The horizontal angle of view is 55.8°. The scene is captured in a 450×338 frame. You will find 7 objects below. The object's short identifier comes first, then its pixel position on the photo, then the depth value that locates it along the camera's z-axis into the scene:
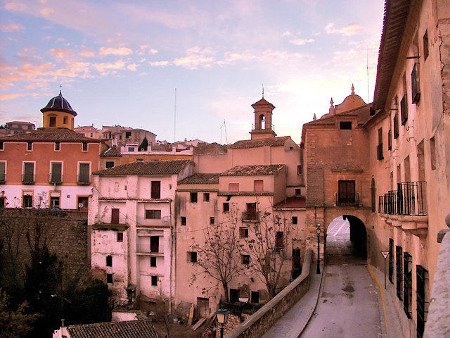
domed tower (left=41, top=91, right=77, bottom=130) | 53.88
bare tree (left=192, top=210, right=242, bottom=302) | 30.50
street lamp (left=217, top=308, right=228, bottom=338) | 11.84
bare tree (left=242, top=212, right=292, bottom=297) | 28.59
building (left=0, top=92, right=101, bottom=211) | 41.88
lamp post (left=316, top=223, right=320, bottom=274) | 23.50
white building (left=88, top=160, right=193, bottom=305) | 33.03
